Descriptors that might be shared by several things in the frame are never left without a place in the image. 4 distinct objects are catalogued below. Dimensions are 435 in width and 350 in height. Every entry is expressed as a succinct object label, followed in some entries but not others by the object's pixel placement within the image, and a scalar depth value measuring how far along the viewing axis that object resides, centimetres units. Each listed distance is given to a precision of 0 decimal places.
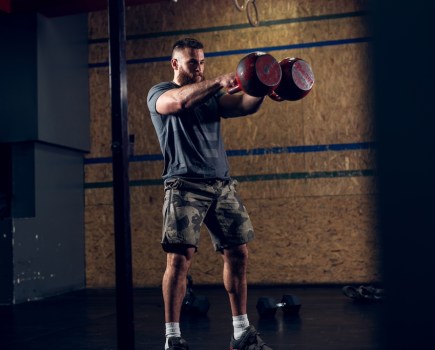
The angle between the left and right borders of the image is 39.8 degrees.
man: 272
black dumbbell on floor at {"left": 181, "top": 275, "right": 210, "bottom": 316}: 399
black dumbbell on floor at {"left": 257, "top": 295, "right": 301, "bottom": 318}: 383
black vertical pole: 188
